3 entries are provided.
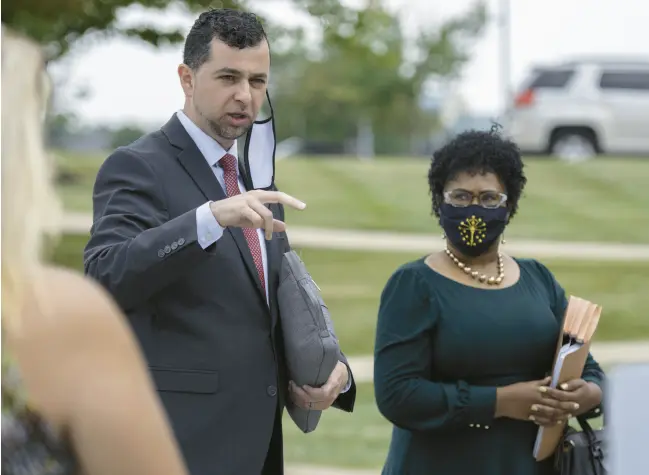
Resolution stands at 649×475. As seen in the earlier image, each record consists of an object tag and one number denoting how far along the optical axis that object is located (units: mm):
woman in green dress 6228
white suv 33659
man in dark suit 4926
